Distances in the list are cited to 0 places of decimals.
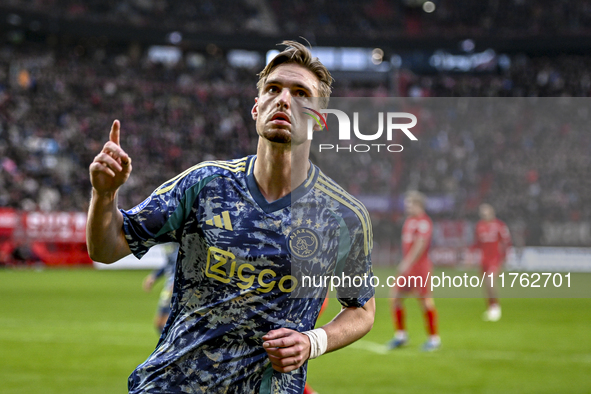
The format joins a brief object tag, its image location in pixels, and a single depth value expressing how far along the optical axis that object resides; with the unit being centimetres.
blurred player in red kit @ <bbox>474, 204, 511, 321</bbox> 1314
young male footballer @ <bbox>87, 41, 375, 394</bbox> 290
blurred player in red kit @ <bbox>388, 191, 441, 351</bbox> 1115
